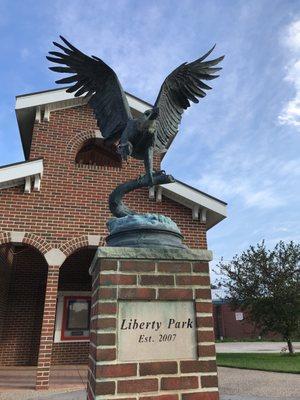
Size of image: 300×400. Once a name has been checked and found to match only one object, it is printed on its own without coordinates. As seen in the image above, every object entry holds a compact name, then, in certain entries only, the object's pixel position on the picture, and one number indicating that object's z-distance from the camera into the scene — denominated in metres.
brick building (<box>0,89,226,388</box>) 7.88
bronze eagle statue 3.13
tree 15.04
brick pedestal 2.13
